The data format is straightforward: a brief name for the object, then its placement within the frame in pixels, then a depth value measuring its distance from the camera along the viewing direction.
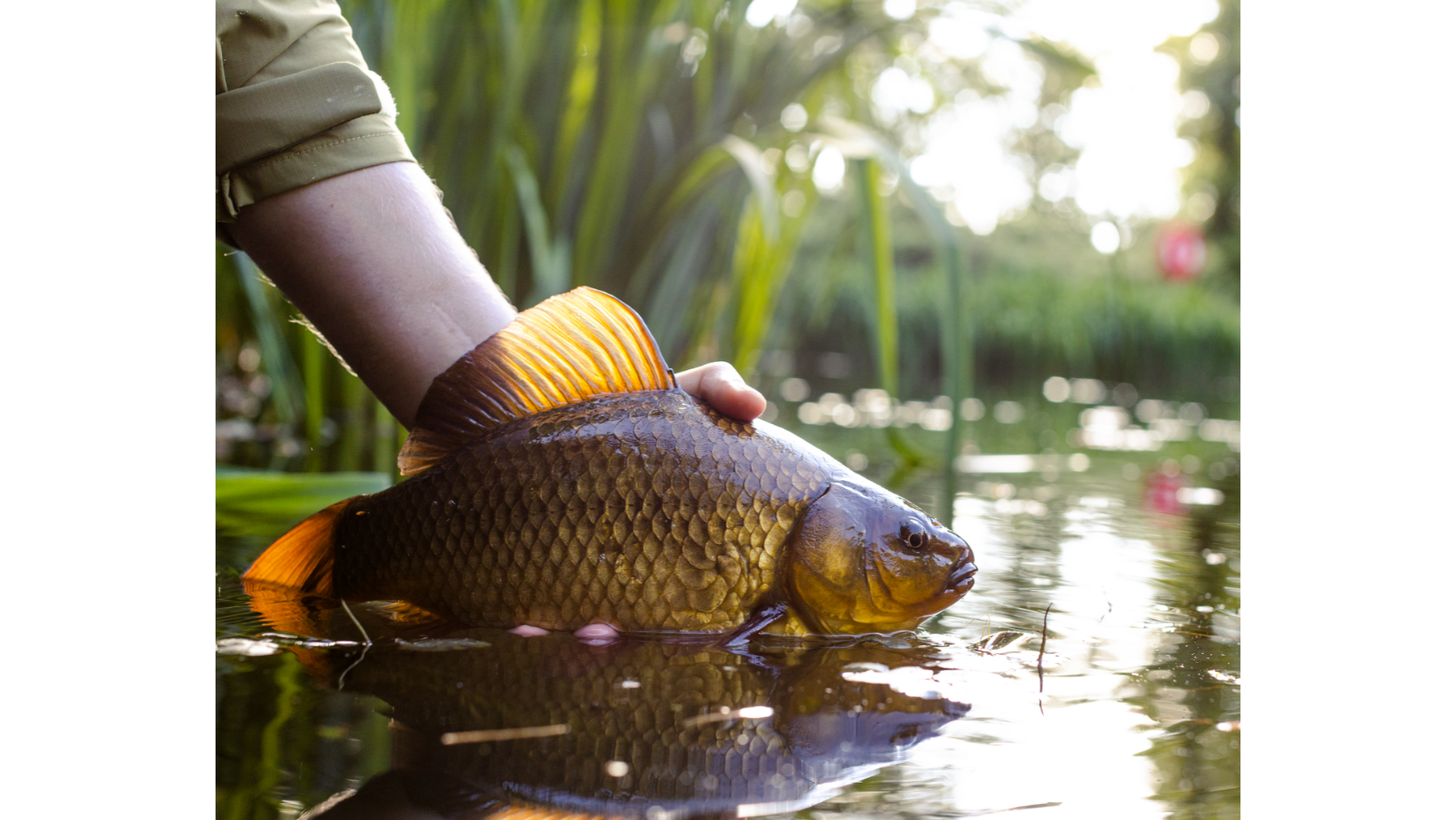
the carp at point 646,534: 1.02
